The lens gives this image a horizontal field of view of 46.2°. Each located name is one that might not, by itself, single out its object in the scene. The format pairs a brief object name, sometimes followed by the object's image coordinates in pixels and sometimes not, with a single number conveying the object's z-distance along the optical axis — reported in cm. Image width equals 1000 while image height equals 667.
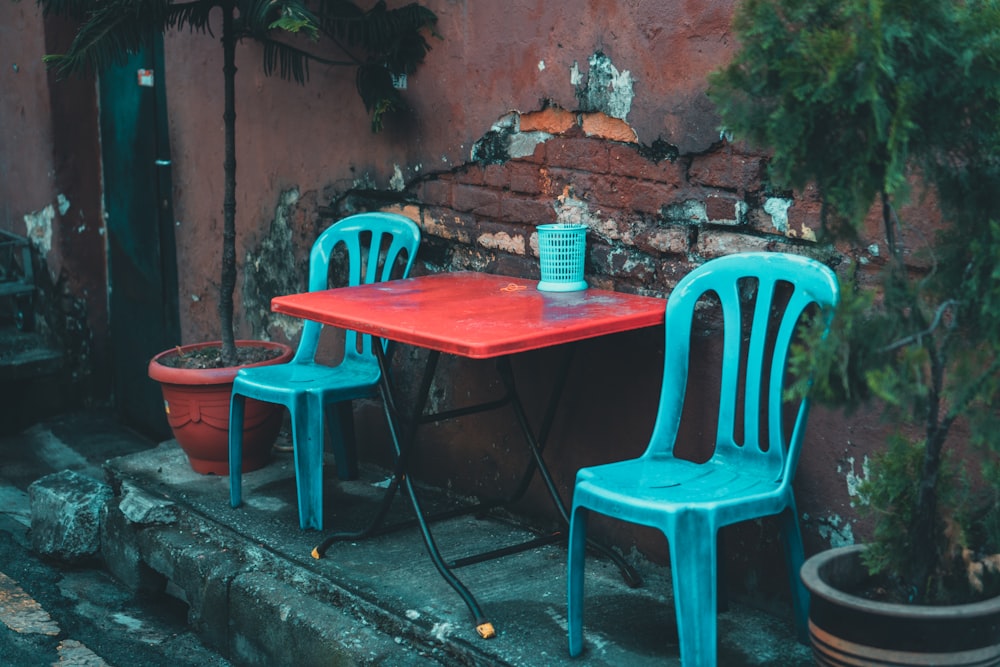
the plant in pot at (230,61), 421
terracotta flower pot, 449
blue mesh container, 356
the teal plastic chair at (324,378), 397
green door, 593
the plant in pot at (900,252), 214
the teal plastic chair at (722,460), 269
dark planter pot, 222
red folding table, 300
